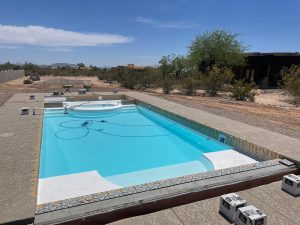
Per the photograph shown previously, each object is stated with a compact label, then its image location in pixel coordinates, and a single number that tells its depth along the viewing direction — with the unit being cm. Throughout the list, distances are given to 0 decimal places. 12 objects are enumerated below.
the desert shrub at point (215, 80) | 1585
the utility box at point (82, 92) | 1305
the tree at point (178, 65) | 2442
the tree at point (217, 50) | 2425
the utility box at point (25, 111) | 768
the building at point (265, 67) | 2464
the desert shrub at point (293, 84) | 1373
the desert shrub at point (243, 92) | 1421
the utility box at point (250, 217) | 252
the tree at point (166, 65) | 2257
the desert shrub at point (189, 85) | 1631
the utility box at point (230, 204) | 273
